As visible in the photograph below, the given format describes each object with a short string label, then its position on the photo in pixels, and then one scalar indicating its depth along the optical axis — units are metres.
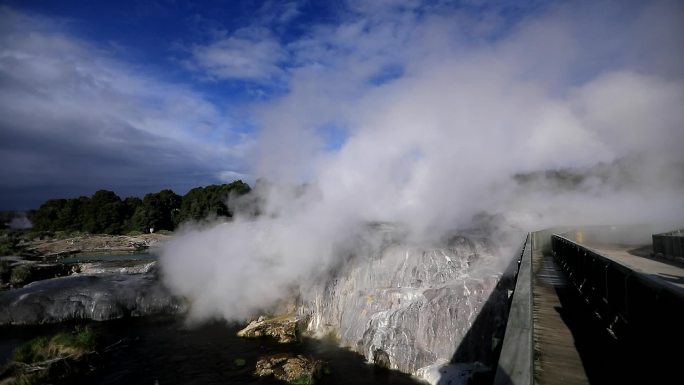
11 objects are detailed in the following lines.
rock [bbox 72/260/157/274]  29.50
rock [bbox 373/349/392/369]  14.05
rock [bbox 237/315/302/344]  17.20
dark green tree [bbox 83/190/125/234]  78.44
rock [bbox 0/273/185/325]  21.72
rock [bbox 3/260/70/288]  30.31
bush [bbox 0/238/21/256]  45.78
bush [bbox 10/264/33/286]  30.02
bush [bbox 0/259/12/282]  30.93
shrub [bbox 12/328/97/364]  14.71
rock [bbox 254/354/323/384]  13.20
